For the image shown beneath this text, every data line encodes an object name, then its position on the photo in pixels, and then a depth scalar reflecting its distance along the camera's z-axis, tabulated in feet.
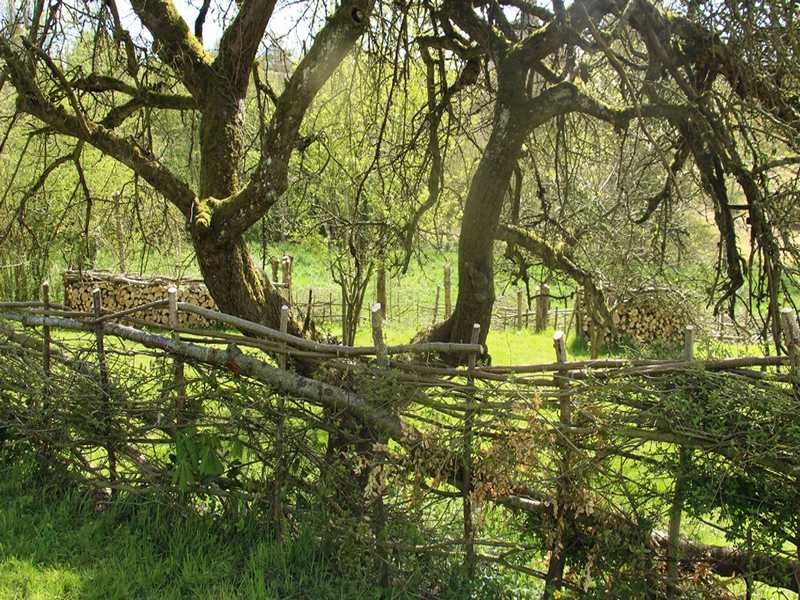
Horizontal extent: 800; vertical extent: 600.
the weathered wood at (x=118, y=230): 18.54
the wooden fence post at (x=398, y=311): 58.95
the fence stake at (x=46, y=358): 13.74
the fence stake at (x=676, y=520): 9.01
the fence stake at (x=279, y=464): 11.55
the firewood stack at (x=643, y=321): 46.91
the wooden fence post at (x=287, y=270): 47.72
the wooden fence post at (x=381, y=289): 50.60
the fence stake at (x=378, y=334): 10.55
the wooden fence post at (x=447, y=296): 53.26
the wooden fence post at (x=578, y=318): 45.77
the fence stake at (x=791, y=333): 8.62
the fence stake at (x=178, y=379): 12.34
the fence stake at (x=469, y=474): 10.00
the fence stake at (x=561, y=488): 9.48
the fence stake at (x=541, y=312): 55.01
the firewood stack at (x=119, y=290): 47.29
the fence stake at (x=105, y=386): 13.14
